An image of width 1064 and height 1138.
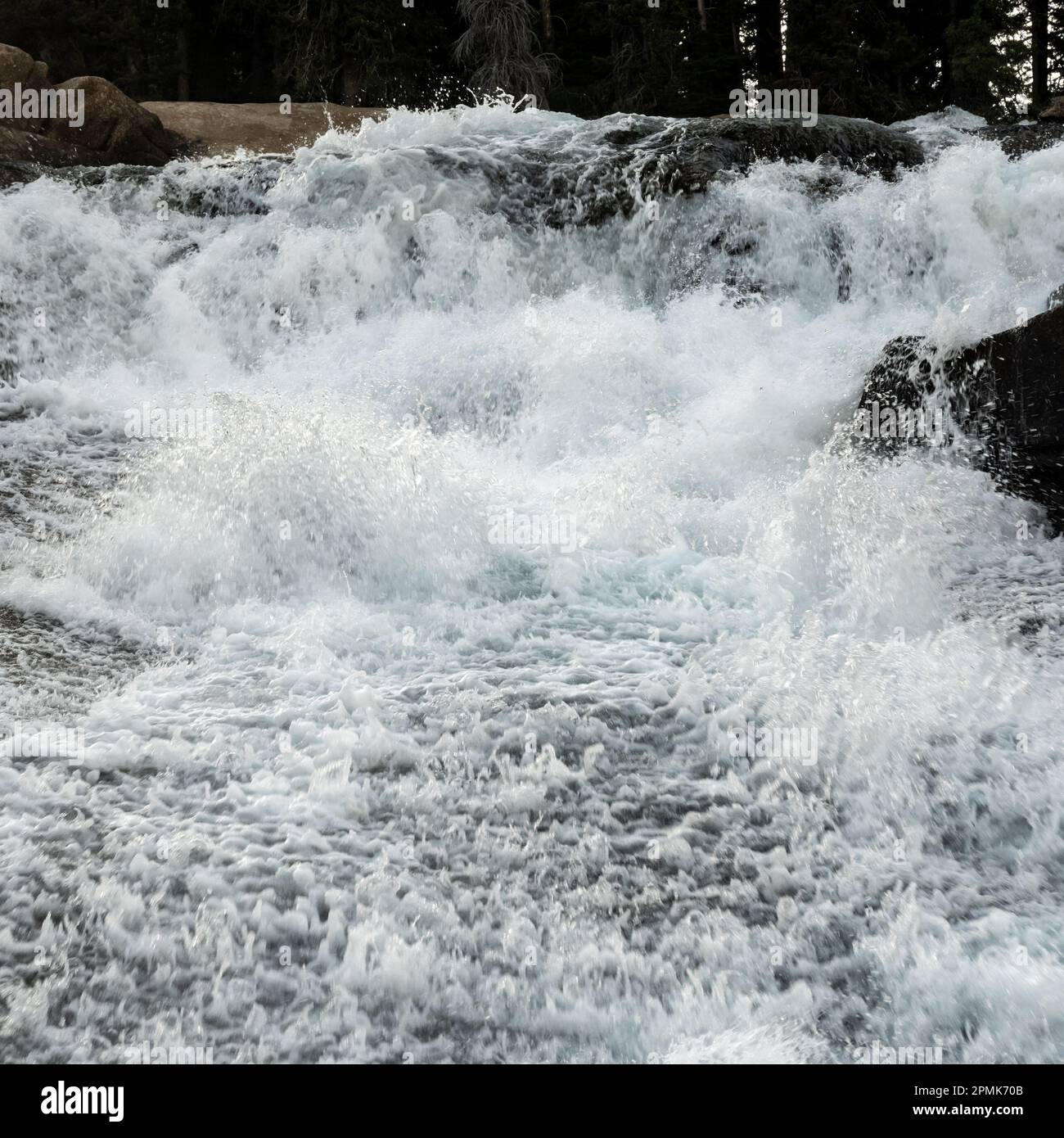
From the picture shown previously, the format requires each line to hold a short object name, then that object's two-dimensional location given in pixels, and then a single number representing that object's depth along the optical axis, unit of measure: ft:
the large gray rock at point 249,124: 46.98
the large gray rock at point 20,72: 41.16
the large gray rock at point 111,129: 40.68
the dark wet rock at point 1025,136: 31.96
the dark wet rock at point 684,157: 30.27
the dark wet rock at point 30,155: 31.86
